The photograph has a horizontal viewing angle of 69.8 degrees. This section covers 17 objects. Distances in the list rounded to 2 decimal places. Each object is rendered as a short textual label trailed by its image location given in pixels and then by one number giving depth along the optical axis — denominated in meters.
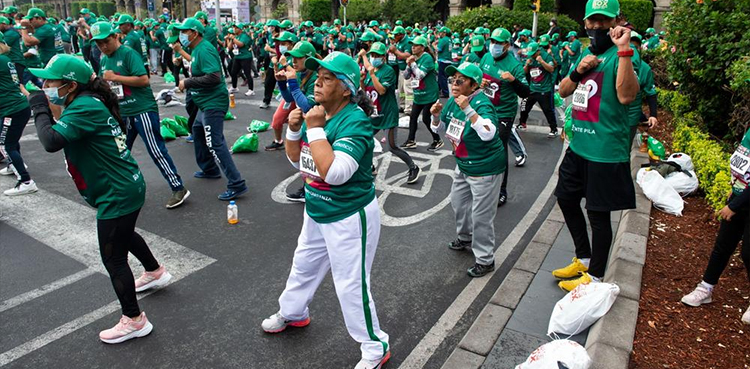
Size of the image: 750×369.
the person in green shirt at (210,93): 6.57
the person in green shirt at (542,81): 10.26
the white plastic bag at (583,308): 3.65
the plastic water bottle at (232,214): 6.05
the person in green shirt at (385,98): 7.71
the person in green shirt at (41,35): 11.17
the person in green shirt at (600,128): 3.73
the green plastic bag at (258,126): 10.61
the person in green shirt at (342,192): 2.96
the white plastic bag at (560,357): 2.97
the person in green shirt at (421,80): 8.76
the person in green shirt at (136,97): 6.18
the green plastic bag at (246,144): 8.98
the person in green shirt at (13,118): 6.61
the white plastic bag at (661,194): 5.86
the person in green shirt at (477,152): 4.52
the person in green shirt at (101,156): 3.46
